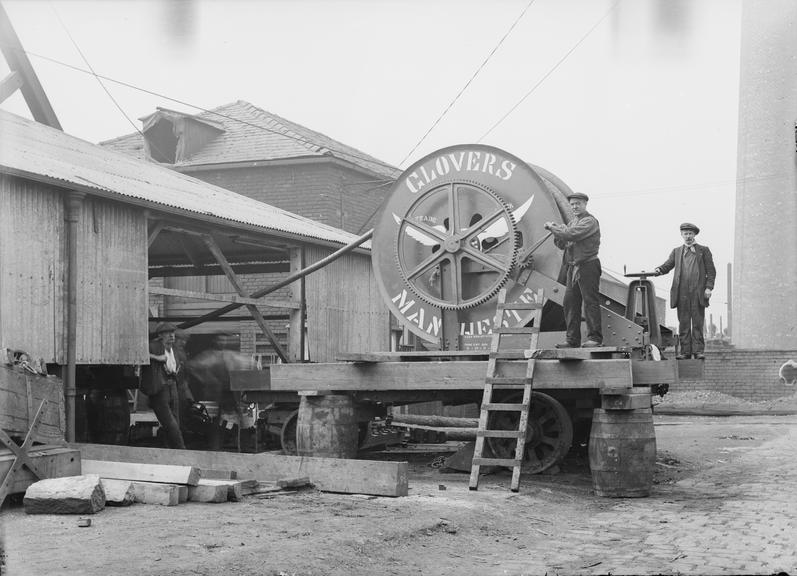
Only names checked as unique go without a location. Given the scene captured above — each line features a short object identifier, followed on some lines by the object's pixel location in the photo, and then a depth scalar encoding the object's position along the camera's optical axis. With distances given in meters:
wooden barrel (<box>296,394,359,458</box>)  11.43
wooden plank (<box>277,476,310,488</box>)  9.22
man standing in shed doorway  13.34
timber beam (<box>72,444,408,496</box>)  9.10
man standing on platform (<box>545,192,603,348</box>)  10.50
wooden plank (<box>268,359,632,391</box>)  10.03
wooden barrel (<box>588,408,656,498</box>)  9.71
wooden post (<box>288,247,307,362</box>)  16.56
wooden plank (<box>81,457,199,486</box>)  8.55
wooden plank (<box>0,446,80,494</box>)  8.19
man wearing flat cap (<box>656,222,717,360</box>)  11.77
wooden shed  11.16
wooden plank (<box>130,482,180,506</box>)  8.27
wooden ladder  9.80
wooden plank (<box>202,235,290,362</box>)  14.56
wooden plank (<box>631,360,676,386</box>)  10.11
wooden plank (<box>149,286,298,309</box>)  13.56
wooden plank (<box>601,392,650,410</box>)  9.77
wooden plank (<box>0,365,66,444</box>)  8.56
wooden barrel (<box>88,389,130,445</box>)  14.22
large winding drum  11.48
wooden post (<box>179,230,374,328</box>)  13.60
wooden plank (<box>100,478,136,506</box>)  8.18
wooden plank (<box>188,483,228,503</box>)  8.45
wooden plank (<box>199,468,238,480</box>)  9.38
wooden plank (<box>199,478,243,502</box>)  8.54
